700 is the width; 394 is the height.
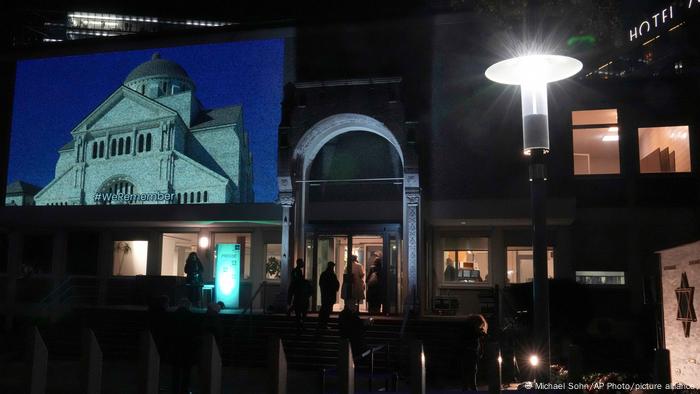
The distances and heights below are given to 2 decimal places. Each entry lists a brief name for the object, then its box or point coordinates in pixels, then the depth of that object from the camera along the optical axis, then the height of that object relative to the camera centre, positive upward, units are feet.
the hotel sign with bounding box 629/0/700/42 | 54.02 +22.28
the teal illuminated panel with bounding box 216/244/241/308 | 72.08 +0.42
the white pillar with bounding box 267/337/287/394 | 16.80 -2.22
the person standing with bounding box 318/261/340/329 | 53.78 -0.94
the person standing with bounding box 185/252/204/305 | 65.92 +0.26
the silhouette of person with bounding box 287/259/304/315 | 53.26 +0.27
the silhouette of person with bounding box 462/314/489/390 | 41.19 -3.92
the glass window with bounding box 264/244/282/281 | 76.28 +2.10
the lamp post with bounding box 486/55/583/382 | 20.61 +4.69
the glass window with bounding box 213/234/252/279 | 77.46 +4.39
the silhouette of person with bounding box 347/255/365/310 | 62.44 -0.31
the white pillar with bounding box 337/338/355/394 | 17.03 -2.29
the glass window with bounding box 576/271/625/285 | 65.92 +0.43
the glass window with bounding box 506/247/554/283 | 69.97 +1.68
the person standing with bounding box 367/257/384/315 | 64.69 -1.09
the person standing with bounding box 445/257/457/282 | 71.05 +0.79
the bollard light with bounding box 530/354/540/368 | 22.73 -2.84
